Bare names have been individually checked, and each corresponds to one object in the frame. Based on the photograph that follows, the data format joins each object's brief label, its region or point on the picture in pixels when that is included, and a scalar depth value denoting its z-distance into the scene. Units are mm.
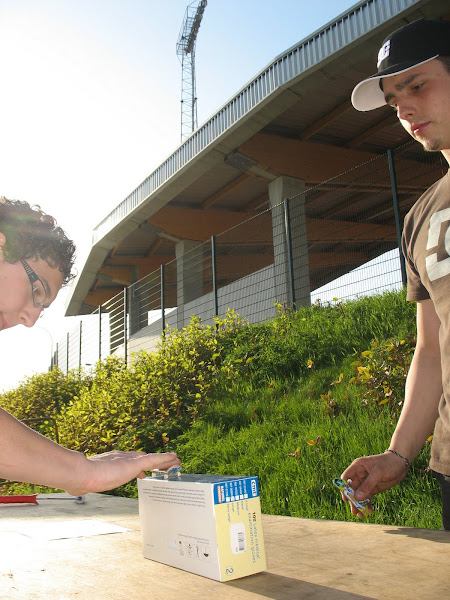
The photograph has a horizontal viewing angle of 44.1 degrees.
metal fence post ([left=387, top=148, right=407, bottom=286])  6207
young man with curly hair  1178
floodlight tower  26747
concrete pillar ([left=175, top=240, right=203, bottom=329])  12852
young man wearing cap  1614
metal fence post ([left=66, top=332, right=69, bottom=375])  18516
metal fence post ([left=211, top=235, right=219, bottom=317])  8973
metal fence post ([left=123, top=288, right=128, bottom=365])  12555
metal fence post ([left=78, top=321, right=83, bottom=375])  16844
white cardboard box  1220
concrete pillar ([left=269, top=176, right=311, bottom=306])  9195
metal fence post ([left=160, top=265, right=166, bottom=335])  10956
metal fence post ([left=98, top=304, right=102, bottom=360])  15125
